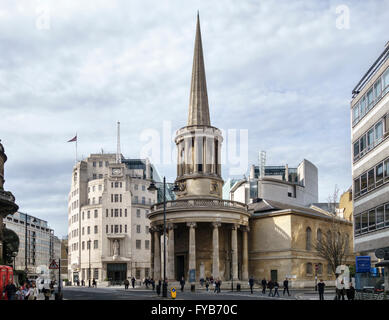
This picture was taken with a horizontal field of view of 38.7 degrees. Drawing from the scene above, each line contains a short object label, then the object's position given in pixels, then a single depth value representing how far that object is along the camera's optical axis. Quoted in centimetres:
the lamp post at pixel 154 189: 3848
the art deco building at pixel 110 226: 10788
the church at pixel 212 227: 6156
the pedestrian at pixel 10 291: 3403
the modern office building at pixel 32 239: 16425
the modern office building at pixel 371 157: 3472
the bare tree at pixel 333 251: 4805
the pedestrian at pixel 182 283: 5466
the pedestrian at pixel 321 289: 3662
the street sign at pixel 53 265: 2957
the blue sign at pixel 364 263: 3219
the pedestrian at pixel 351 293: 2989
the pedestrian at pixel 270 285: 4700
